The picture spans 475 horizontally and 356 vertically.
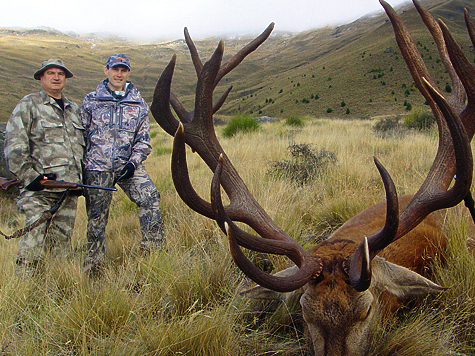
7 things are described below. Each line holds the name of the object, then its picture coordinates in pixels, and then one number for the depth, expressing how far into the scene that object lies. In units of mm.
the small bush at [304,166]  5445
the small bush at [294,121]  16733
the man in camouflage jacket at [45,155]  3359
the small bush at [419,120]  11352
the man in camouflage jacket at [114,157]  3783
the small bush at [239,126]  13765
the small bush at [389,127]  10148
